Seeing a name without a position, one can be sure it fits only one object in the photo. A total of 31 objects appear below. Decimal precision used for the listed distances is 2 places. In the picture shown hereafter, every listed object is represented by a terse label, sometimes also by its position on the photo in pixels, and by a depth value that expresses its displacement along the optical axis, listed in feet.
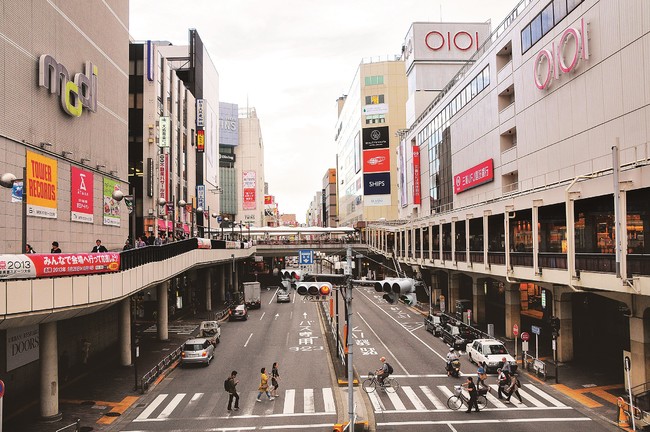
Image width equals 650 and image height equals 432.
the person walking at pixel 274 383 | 87.76
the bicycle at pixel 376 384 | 91.30
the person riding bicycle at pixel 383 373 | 90.33
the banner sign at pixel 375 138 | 396.16
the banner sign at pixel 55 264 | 57.16
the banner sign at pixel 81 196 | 109.35
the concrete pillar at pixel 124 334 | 111.34
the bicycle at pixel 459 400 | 80.28
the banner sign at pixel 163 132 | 209.87
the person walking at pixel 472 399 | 78.64
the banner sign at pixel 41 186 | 92.48
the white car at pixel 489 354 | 102.42
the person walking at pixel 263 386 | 84.53
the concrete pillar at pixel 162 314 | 138.00
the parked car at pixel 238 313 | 179.22
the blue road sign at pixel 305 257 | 142.41
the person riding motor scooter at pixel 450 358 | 99.35
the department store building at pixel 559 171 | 81.61
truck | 208.44
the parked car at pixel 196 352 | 110.22
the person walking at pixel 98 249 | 85.87
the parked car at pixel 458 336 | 124.26
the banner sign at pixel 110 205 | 128.26
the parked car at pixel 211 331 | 133.49
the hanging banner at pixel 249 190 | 618.03
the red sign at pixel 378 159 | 395.34
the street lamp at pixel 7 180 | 56.90
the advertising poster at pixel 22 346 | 82.38
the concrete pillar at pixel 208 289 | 209.67
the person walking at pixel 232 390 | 79.92
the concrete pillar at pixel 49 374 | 76.48
